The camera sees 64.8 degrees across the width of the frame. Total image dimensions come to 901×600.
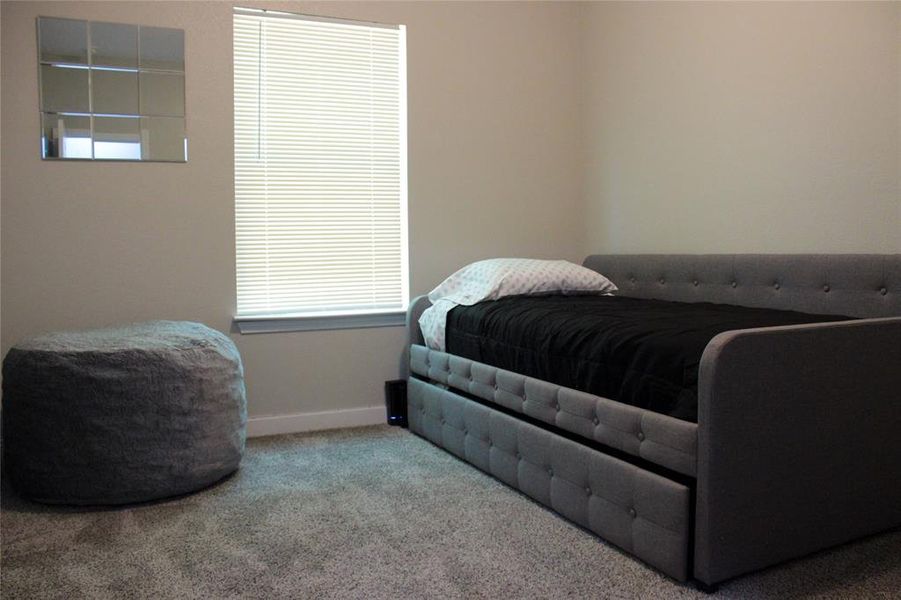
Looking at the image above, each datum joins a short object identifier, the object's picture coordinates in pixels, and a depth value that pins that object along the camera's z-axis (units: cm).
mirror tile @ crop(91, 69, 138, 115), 292
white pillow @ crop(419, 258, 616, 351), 304
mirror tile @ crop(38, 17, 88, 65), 285
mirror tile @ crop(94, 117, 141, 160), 295
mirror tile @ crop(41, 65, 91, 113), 286
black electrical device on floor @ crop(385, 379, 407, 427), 343
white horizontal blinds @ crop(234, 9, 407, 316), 330
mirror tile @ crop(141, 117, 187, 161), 302
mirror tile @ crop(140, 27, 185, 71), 300
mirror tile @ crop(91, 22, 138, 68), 292
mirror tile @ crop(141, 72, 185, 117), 300
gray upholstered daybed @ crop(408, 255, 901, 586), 165
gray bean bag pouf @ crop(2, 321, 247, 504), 228
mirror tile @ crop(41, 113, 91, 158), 287
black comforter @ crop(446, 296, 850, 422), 181
